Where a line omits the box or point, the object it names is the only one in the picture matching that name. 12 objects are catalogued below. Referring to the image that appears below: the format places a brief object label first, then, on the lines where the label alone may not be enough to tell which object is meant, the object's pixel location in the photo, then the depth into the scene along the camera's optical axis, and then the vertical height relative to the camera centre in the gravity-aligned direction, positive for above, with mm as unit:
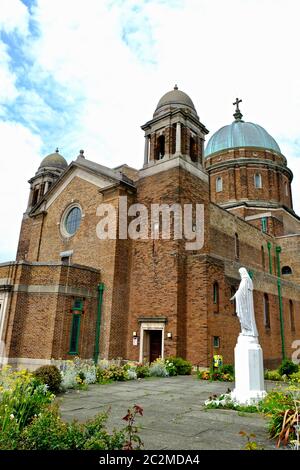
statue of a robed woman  9930 +1178
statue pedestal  9102 -569
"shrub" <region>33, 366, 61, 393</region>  11203 -990
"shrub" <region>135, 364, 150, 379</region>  15938 -1046
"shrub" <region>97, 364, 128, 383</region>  14453 -1116
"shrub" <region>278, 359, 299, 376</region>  17125 -796
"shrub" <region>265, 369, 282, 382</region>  15773 -1080
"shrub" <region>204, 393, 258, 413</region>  8562 -1308
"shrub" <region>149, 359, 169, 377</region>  16084 -1014
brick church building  18062 +3544
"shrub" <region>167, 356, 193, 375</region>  16578 -809
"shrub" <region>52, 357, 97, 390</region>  12289 -1071
